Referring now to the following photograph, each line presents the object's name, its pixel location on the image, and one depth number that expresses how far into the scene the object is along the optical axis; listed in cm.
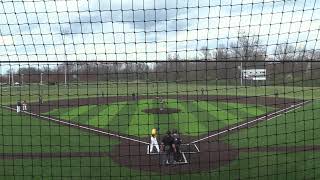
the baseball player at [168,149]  1590
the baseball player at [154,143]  1755
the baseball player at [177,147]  1599
